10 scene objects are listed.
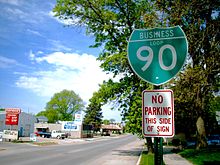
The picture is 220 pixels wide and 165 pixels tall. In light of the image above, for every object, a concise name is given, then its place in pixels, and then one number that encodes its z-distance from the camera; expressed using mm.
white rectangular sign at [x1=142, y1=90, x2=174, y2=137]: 2951
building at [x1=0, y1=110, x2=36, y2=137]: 59875
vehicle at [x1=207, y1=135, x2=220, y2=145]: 41281
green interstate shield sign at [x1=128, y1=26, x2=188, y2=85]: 3025
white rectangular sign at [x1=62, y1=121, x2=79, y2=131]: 69562
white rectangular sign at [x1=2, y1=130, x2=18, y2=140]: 42219
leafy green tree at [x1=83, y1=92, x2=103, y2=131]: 99931
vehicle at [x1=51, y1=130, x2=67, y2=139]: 63625
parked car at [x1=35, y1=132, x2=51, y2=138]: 67000
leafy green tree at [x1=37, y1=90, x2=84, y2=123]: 105562
